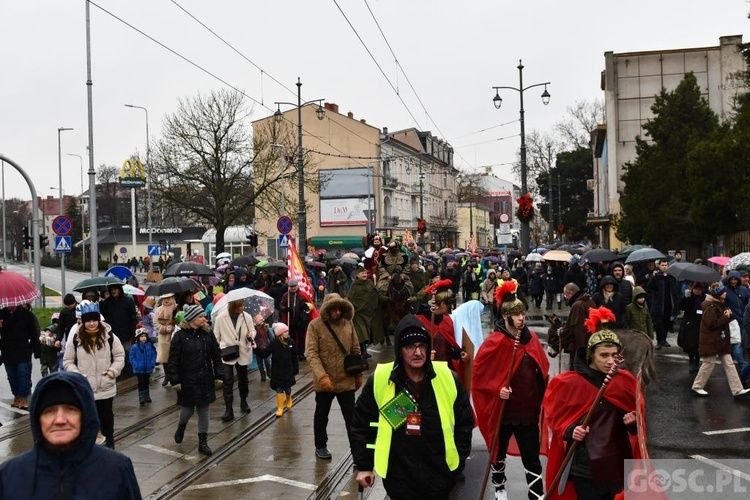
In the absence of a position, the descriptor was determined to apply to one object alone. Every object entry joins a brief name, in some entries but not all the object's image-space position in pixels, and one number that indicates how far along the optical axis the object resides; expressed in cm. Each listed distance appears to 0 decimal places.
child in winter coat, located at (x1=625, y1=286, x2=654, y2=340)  1381
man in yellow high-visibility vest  482
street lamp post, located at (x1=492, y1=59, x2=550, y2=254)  2848
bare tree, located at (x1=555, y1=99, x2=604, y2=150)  7794
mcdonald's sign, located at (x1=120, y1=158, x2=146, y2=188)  4709
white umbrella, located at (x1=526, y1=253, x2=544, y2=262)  3023
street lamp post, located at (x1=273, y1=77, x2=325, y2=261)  3030
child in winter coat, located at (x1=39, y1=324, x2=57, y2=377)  1355
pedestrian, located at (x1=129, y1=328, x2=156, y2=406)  1238
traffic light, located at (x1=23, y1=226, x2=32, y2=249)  3064
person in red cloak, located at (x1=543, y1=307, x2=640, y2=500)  513
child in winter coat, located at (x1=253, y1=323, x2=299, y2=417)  1130
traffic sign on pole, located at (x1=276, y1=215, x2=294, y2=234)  2574
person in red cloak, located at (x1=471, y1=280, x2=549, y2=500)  688
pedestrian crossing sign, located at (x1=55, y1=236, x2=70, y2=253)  2657
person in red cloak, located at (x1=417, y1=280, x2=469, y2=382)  880
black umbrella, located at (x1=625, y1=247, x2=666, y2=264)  2000
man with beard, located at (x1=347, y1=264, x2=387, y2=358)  1565
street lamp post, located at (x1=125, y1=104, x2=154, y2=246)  3935
